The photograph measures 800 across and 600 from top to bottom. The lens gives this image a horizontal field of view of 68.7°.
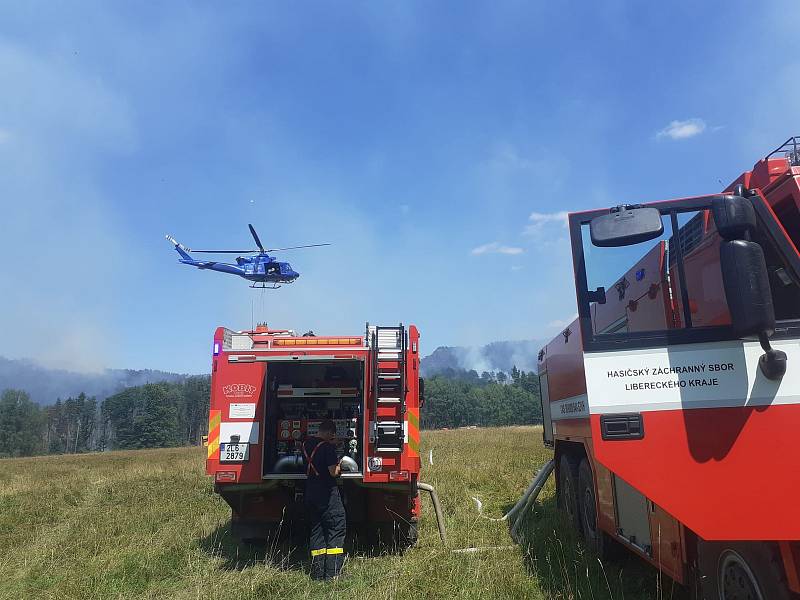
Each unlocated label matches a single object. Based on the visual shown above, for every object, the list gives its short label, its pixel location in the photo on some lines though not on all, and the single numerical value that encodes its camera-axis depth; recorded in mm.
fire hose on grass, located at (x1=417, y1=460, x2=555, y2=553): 8727
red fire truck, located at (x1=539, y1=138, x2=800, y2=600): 3115
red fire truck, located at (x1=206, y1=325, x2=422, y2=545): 7117
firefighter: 6664
